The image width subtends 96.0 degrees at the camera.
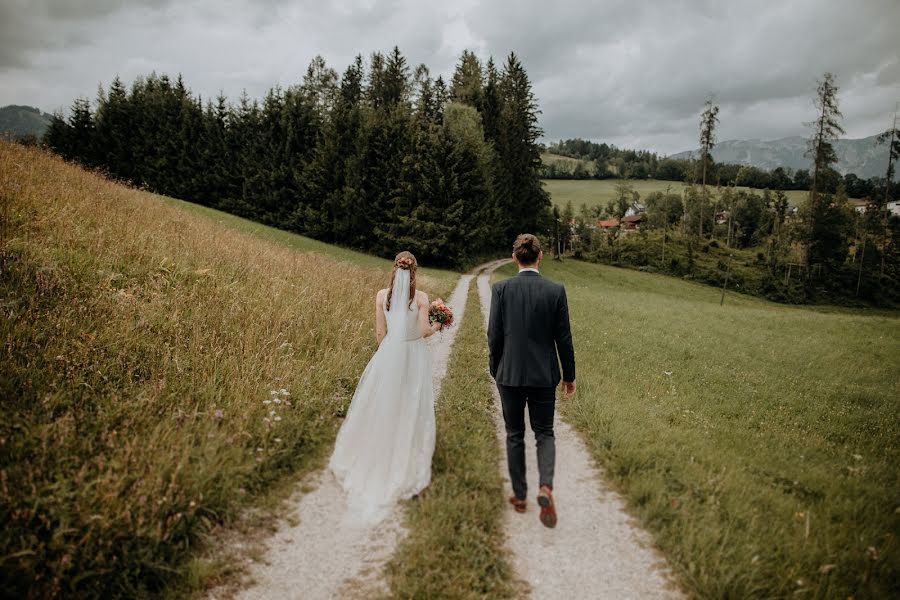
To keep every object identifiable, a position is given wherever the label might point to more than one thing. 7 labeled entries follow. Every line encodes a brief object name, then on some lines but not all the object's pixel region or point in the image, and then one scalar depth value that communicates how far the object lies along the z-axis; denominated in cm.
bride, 470
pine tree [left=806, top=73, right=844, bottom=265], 3947
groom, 441
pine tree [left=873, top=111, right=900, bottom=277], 4709
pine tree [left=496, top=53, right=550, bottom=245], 4631
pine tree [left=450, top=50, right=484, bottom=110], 4494
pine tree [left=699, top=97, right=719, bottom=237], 4877
